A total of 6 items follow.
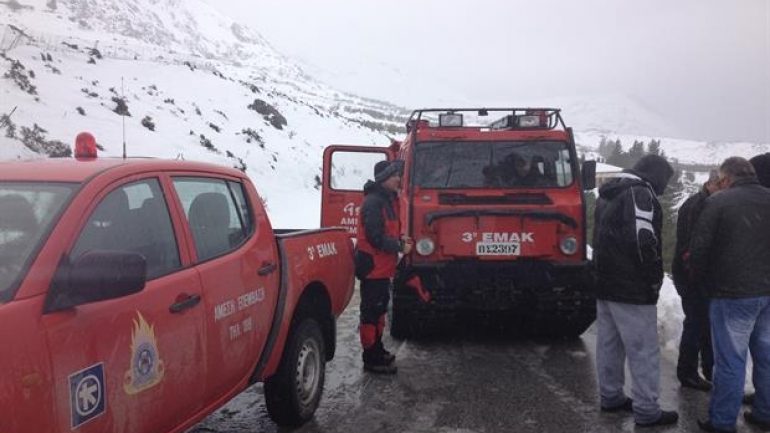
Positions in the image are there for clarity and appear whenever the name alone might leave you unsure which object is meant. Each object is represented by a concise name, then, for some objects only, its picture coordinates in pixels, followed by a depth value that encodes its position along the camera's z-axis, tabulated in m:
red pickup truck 2.32
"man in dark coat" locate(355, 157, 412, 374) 5.69
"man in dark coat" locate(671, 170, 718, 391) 5.32
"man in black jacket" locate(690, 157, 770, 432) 4.17
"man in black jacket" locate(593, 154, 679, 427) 4.43
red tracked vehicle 6.40
